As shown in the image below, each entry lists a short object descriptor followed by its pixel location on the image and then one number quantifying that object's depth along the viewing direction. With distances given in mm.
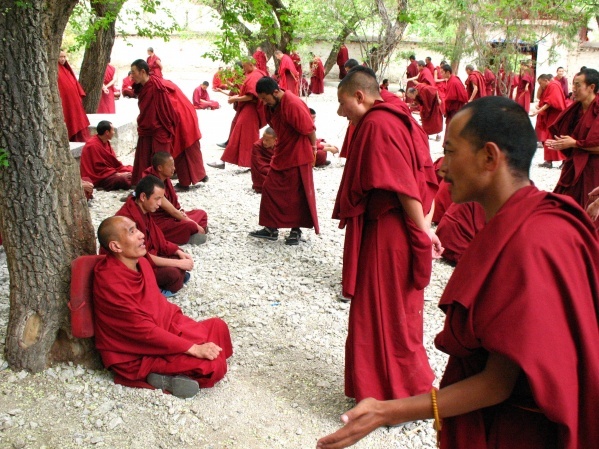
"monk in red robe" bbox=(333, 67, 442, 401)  3145
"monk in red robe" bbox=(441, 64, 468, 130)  11984
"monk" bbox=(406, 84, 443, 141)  11812
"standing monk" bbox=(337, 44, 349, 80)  22064
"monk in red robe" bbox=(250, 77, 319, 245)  6016
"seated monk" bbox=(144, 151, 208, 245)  5914
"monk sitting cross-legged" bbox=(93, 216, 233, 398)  3436
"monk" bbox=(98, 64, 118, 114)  13195
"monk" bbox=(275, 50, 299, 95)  15516
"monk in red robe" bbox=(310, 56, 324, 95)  19531
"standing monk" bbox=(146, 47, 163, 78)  14073
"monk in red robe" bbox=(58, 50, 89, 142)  7793
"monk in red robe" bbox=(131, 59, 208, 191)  7531
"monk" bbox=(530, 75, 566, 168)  10938
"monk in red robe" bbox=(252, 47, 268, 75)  15164
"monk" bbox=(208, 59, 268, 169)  9070
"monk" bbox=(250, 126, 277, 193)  7799
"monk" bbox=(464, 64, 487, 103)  12914
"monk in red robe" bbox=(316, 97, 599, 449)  1329
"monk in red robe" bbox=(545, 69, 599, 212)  5500
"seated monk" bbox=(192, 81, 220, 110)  16453
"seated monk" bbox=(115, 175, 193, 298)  4676
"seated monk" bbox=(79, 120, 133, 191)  7908
